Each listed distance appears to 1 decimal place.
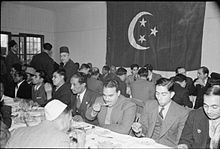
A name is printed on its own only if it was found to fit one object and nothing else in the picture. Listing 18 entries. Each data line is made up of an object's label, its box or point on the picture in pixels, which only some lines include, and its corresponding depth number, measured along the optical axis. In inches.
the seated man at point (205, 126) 72.0
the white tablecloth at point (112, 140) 71.4
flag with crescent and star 190.7
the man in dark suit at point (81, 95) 115.2
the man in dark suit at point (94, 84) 154.9
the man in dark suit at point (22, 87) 154.1
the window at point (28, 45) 296.0
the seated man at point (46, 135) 51.8
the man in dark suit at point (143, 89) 143.8
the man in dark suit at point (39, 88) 142.8
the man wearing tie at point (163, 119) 85.6
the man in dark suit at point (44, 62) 195.5
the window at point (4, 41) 277.8
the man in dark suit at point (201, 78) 163.6
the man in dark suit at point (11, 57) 218.5
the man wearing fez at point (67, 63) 168.1
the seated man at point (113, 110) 93.8
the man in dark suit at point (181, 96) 120.7
